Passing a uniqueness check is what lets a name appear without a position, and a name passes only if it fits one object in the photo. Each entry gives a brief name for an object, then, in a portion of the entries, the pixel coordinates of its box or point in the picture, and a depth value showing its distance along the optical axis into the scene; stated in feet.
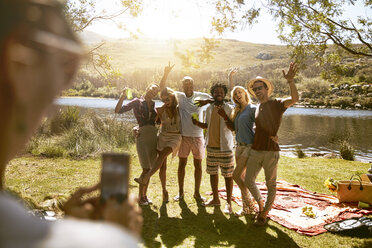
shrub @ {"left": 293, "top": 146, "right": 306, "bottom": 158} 40.16
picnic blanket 15.95
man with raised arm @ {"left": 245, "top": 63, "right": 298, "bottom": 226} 14.73
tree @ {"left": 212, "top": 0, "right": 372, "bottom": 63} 20.43
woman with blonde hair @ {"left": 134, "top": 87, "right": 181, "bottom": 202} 17.99
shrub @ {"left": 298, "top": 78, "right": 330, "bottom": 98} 232.53
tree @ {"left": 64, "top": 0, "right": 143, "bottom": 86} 20.15
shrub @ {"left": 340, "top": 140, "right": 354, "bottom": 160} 38.91
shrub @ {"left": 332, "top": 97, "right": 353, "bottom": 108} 186.87
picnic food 17.12
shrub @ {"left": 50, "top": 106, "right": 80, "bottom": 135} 40.93
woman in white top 1.82
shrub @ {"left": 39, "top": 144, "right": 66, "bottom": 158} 30.73
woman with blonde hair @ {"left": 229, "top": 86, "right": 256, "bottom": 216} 16.11
